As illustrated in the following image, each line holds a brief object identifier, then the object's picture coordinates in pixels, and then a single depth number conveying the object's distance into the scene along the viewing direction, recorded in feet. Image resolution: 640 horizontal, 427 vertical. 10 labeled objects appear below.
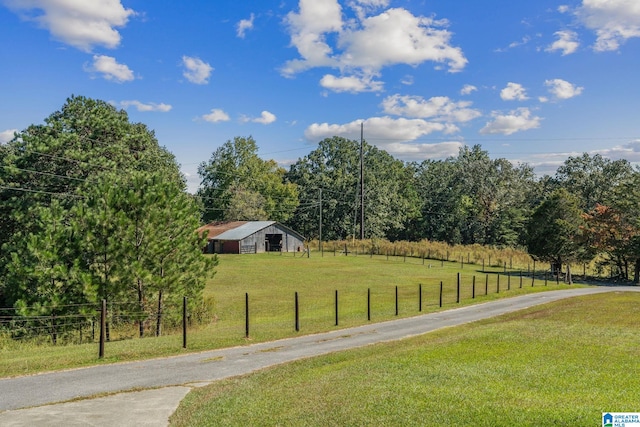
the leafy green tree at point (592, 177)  287.69
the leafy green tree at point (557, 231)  176.14
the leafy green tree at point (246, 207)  295.28
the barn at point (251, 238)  238.68
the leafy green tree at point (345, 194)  310.04
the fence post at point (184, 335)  54.08
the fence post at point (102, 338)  48.11
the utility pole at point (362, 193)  267.96
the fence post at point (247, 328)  59.82
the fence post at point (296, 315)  65.75
